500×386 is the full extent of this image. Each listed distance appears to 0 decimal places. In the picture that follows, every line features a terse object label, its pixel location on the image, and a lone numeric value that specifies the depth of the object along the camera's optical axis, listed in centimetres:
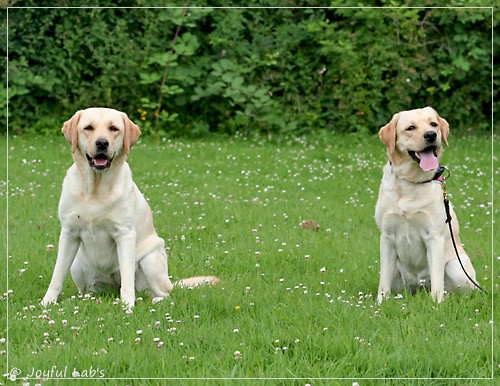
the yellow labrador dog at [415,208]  1081
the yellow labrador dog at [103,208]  1047
